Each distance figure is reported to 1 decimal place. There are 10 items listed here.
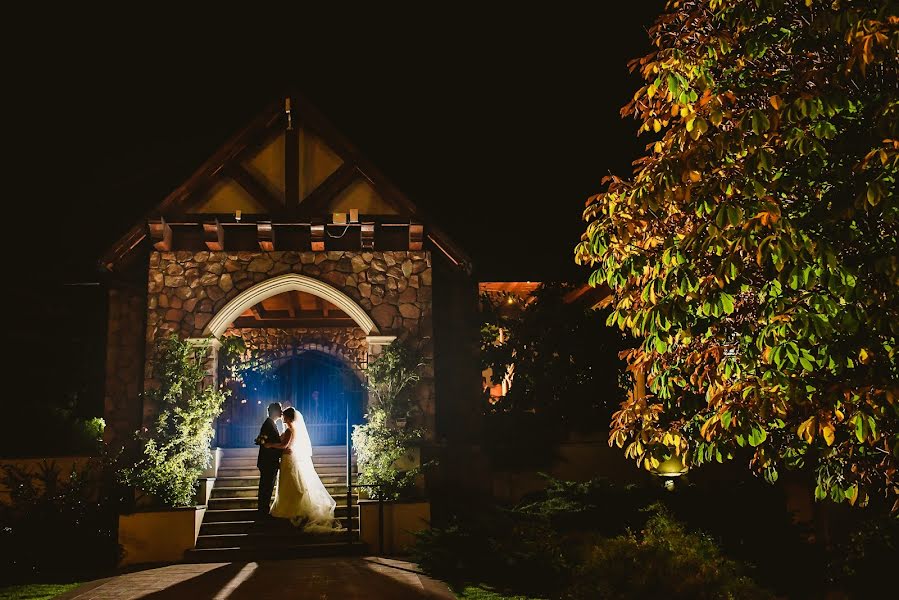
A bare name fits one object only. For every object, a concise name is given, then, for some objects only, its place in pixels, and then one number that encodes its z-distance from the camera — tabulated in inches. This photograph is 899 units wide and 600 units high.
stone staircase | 409.4
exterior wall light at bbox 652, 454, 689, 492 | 366.6
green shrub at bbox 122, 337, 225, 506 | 423.8
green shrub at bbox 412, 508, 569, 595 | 304.2
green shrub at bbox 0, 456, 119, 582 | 374.6
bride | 429.4
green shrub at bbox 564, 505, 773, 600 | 230.7
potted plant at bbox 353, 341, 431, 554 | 426.3
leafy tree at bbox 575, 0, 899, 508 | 156.3
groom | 442.6
